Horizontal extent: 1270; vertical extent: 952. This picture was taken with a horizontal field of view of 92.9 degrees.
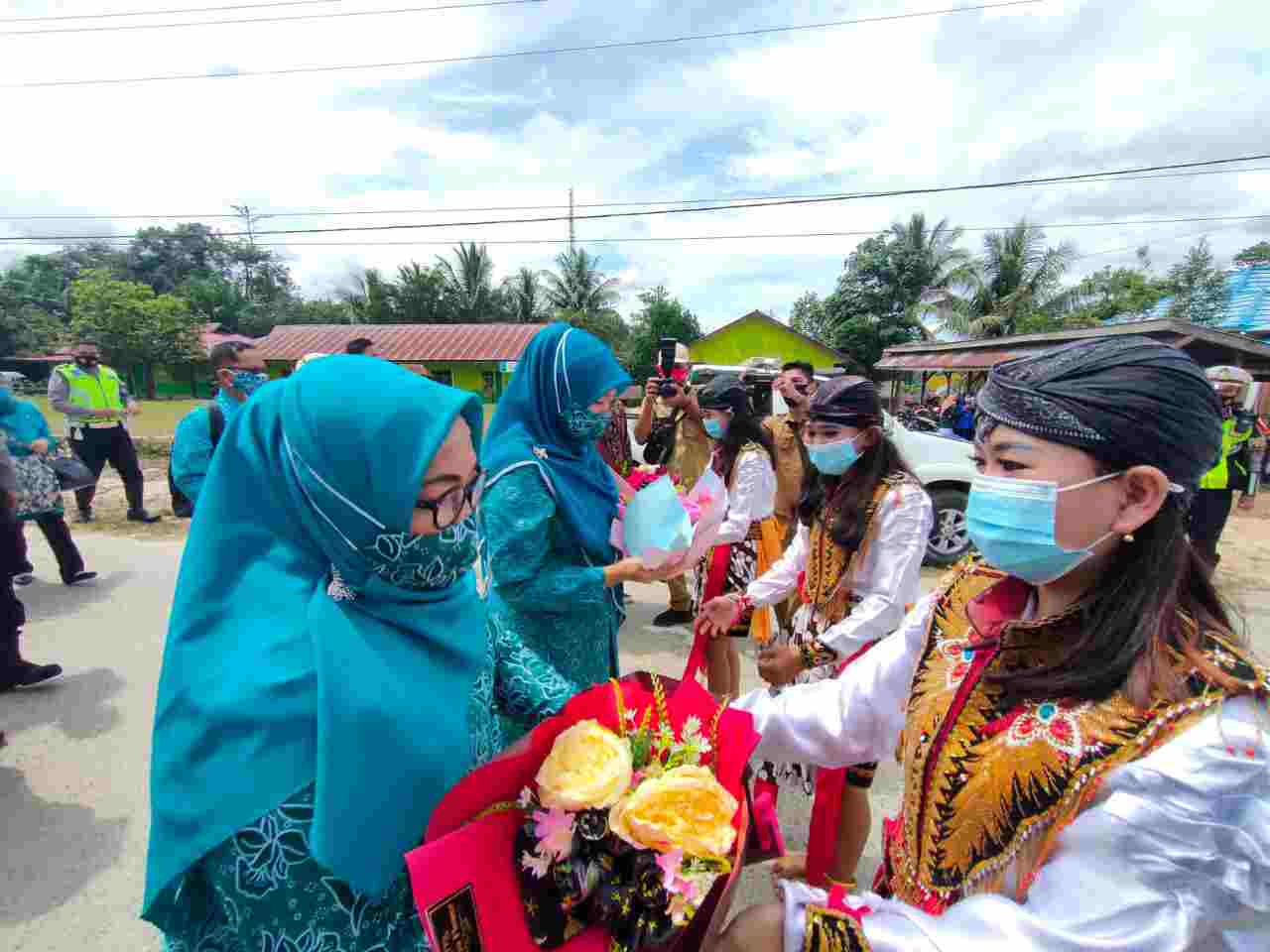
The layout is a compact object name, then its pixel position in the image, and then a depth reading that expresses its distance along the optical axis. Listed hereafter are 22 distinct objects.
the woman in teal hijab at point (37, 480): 4.75
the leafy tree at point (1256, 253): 26.59
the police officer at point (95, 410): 6.39
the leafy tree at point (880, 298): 25.45
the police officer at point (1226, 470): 5.08
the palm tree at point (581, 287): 32.47
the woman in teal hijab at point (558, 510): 1.94
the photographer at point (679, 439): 4.74
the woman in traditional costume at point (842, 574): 2.03
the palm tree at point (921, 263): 25.03
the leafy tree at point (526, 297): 34.94
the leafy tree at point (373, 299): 35.44
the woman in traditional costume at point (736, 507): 3.45
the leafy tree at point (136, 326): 31.45
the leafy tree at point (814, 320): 27.62
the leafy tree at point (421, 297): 34.88
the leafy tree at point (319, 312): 40.81
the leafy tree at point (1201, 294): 18.06
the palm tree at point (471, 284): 35.00
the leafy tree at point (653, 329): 31.59
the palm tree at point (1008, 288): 22.27
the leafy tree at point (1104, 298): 22.14
